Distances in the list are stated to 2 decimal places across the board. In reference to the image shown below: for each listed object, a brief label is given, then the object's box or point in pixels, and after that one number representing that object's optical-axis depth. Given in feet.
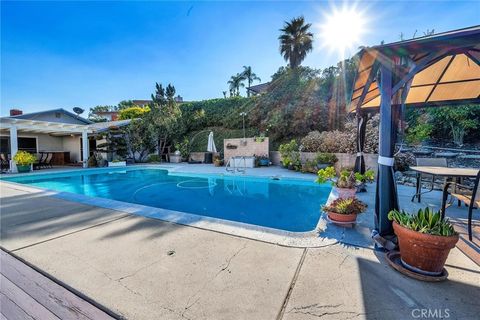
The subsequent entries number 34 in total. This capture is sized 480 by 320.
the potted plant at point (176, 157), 52.85
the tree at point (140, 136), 50.78
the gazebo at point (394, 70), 7.32
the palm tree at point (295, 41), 57.52
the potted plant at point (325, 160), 30.68
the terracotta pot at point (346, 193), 12.98
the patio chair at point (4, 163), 38.65
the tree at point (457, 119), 29.17
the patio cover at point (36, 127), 36.47
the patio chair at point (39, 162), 42.18
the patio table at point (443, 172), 12.06
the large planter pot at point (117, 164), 47.34
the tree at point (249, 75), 96.37
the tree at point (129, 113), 91.93
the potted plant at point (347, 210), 11.18
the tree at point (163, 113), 49.93
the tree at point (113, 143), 50.21
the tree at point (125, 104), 139.32
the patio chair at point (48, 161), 44.63
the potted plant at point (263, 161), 40.55
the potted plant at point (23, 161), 36.63
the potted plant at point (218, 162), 43.76
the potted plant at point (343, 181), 13.04
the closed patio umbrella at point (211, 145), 46.99
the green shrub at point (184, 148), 53.36
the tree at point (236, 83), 97.66
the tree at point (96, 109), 149.79
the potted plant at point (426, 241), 6.81
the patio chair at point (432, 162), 17.31
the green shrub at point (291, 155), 33.94
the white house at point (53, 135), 38.06
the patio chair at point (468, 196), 9.14
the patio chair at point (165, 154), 55.62
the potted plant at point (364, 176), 12.96
